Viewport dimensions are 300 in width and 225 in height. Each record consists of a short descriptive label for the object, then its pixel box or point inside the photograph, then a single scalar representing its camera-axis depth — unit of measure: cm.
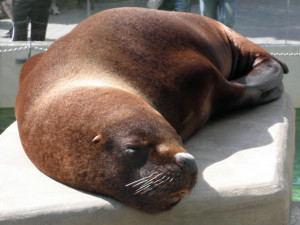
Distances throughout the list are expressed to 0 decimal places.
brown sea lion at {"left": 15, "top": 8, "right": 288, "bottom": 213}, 501
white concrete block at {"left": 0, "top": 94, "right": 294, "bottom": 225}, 512
